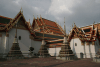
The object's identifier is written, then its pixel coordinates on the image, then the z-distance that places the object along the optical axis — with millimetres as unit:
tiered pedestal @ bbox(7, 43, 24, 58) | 14258
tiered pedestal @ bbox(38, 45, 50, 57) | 17578
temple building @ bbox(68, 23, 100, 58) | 15359
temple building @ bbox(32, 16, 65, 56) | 22094
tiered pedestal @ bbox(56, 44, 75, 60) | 12594
